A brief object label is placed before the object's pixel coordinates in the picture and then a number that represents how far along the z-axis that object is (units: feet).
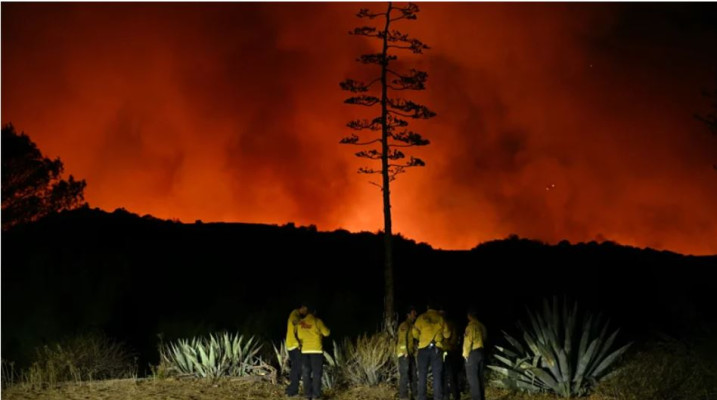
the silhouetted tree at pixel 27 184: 133.39
